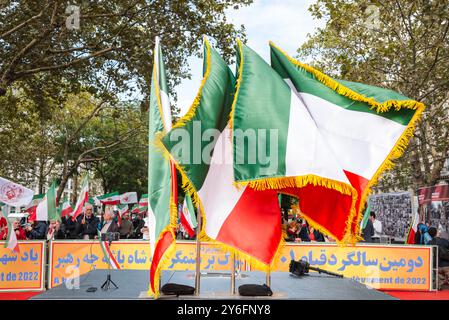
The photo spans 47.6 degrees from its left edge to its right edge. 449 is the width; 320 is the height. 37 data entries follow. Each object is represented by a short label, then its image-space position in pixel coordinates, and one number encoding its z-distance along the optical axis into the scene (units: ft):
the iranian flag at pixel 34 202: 57.39
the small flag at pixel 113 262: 36.47
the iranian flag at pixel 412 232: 46.44
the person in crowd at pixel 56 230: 43.27
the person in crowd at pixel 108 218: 34.48
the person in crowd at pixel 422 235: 42.80
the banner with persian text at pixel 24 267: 36.78
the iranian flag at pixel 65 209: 56.59
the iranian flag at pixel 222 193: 15.80
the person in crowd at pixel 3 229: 43.59
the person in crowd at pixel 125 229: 56.13
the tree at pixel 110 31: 46.78
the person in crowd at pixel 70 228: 49.96
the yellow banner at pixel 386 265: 39.01
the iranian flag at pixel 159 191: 15.23
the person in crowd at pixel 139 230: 69.85
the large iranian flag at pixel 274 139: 15.19
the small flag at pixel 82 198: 47.88
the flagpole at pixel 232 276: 17.49
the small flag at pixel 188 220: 50.10
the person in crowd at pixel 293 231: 47.67
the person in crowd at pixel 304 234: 48.08
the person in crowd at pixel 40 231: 44.37
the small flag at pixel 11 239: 34.94
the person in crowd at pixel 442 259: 40.34
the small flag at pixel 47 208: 41.50
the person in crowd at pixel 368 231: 48.83
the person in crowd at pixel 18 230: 42.78
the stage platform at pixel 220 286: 16.78
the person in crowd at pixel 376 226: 52.49
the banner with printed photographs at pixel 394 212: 69.62
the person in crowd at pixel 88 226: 44.39
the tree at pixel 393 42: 55.52
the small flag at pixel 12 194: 34.88
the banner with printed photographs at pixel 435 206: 55.83
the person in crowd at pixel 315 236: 51.08
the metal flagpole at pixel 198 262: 17.07
